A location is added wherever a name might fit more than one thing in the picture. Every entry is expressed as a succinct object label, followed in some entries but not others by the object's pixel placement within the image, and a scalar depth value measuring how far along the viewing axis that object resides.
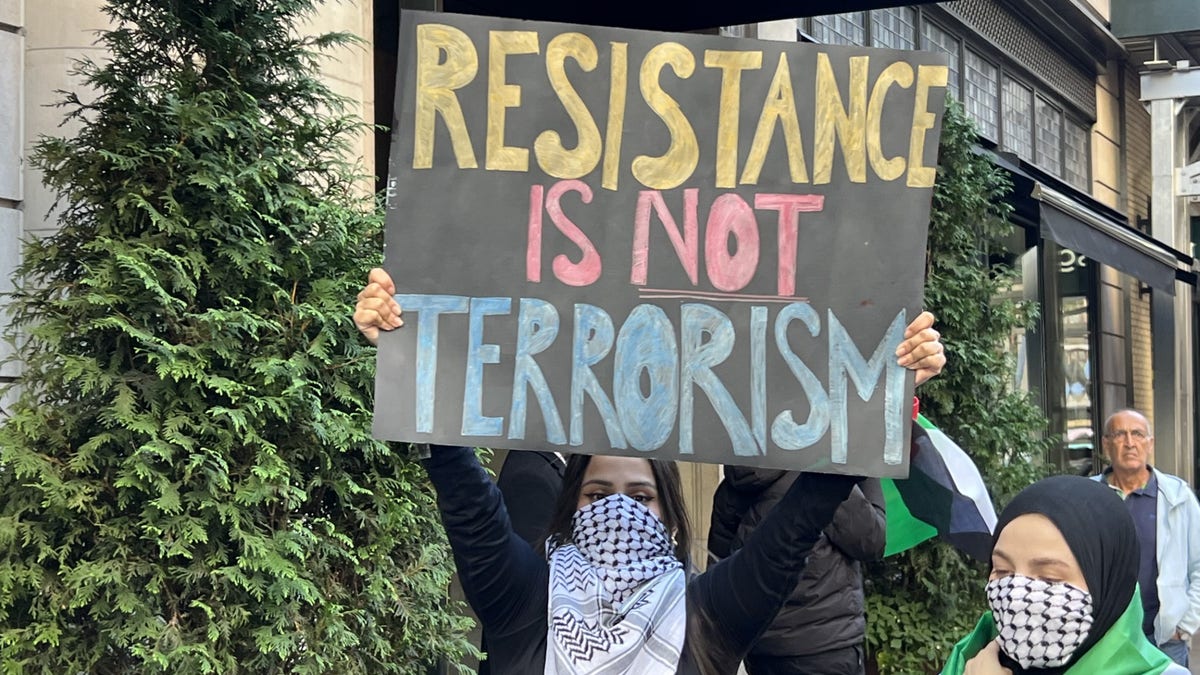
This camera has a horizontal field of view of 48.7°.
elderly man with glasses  5.19
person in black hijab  2.35
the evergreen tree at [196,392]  3.46
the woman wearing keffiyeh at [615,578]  2.48
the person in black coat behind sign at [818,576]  4.16
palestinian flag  3.29
